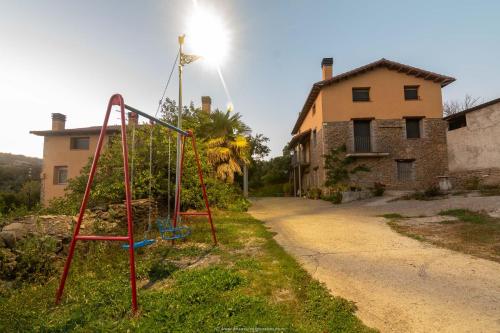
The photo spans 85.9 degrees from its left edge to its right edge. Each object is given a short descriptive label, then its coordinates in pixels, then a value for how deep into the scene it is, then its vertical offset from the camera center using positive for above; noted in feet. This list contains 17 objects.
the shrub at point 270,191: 107.20 -3.93
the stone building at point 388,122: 63.46 +14.30
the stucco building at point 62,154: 76.74 +8.48
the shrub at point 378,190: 57.67 -1.99
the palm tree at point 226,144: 56.85 +8.38
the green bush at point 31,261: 14.51 -4.38
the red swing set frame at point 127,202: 12.18 -0.97
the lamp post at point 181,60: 27.37 +12.61
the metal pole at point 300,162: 88.02 +6.16
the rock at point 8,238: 15.31 -3.15
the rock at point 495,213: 28.68 -3.67
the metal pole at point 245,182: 70.51 -0.21
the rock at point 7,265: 14.33 -4.37
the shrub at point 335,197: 54.24 -3.28
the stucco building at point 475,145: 55.88 +7.87
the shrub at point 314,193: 67.23 -3.07
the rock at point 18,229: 15.97 -2.77
